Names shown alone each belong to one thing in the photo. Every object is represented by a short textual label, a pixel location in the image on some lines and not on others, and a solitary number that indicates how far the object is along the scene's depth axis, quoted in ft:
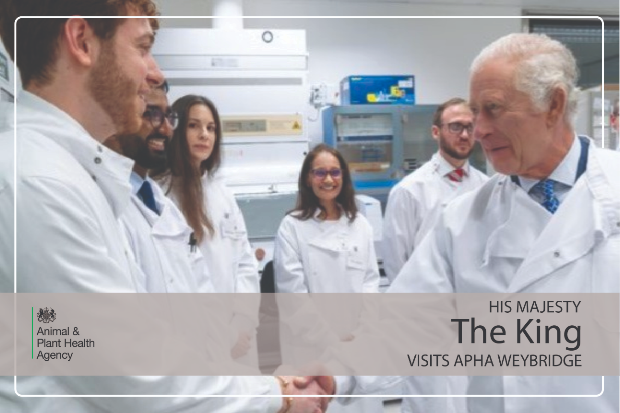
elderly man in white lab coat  2.47
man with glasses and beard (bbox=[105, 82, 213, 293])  3.34
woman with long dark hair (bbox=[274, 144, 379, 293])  5.92
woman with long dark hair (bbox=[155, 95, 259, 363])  4.76
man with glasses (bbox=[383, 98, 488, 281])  6.51
